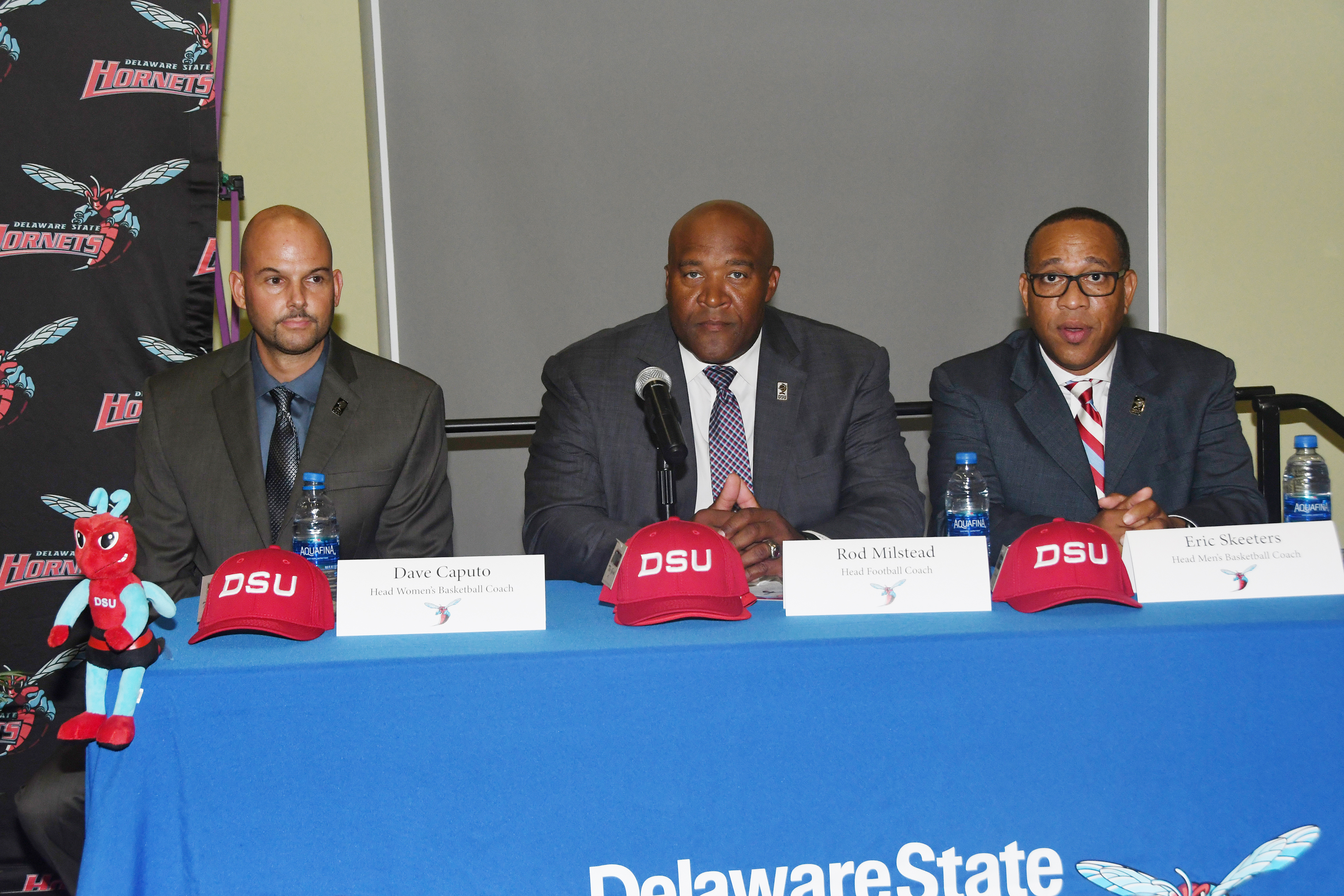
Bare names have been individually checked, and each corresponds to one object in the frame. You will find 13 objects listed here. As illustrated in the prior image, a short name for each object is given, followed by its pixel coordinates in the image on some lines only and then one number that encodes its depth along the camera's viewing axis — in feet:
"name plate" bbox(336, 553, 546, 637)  5.10
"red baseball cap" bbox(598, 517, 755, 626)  5.12
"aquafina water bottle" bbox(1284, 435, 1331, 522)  6.41
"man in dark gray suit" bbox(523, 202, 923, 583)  8.14
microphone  5.24
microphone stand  5.57
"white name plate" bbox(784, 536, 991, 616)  5.24
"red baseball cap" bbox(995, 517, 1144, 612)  5.14
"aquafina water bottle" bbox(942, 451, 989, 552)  6.47
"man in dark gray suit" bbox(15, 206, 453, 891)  7.72
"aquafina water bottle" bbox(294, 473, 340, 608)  6.17
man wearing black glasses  8.09
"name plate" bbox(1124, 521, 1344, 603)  5.37
